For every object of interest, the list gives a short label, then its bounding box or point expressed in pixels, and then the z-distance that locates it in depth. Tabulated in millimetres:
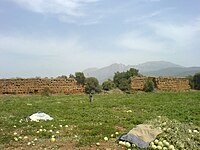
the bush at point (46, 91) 19614
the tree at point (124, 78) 21688
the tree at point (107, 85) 21637
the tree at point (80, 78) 21191
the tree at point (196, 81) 22533
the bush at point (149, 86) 21054
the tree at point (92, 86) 20551
